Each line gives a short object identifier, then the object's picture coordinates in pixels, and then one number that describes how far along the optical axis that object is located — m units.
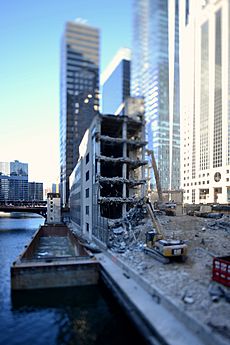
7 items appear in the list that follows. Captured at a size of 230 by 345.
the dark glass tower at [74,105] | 151.38
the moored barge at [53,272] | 24.72
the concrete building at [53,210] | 95.25
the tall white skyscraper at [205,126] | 119.29
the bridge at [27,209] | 100.07
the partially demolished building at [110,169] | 50.53
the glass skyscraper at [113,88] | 93.96
